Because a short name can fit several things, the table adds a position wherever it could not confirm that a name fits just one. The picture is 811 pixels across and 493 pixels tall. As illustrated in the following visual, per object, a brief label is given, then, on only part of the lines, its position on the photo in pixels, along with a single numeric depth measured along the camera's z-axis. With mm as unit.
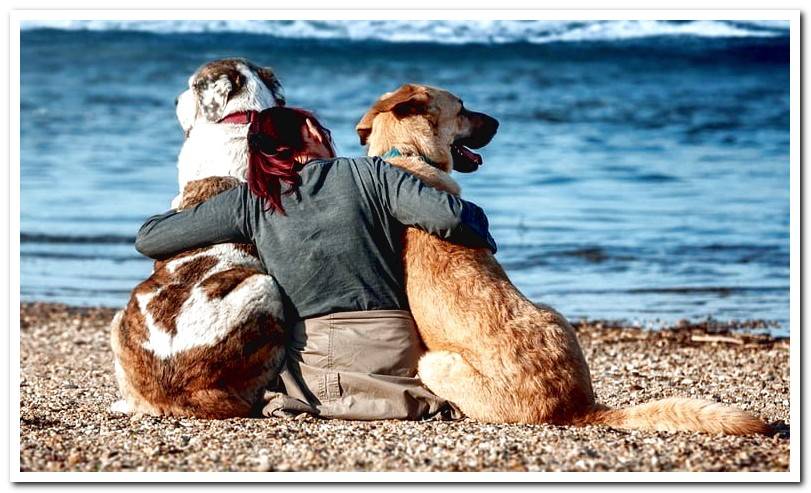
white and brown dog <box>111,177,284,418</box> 11648
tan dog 11164
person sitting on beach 11781
